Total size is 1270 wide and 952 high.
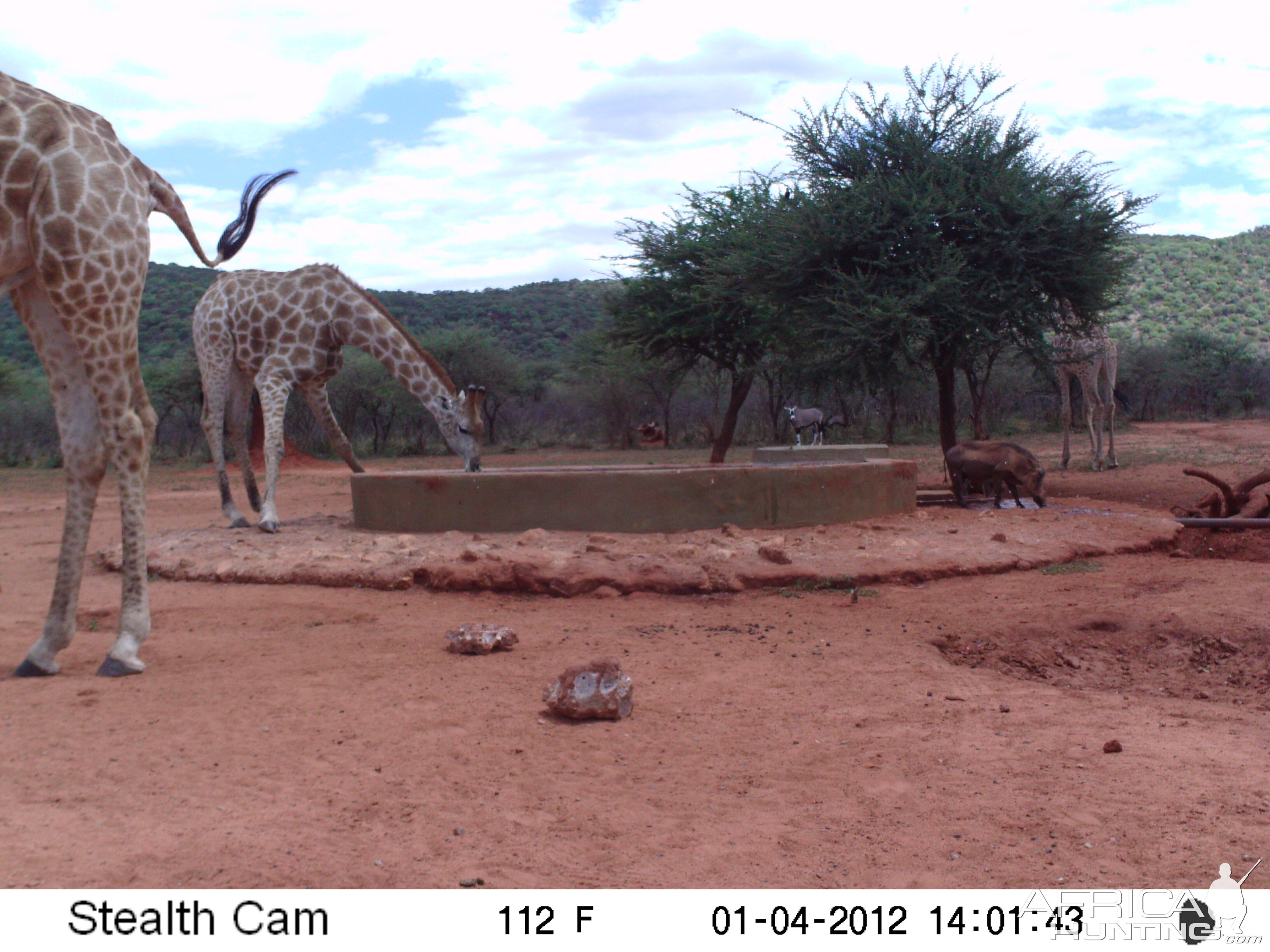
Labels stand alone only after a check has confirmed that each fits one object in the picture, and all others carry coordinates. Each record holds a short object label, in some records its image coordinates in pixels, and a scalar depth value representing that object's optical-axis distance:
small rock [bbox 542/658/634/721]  3.66
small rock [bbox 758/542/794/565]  6.69
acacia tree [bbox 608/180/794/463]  15.22
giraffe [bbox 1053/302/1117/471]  14.63
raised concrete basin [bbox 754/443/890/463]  11.86
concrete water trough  7.48
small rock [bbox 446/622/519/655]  4.76
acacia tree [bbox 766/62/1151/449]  10.91
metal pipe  7.78
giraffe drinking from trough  8.88
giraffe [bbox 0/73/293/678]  4.02
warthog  9.47
